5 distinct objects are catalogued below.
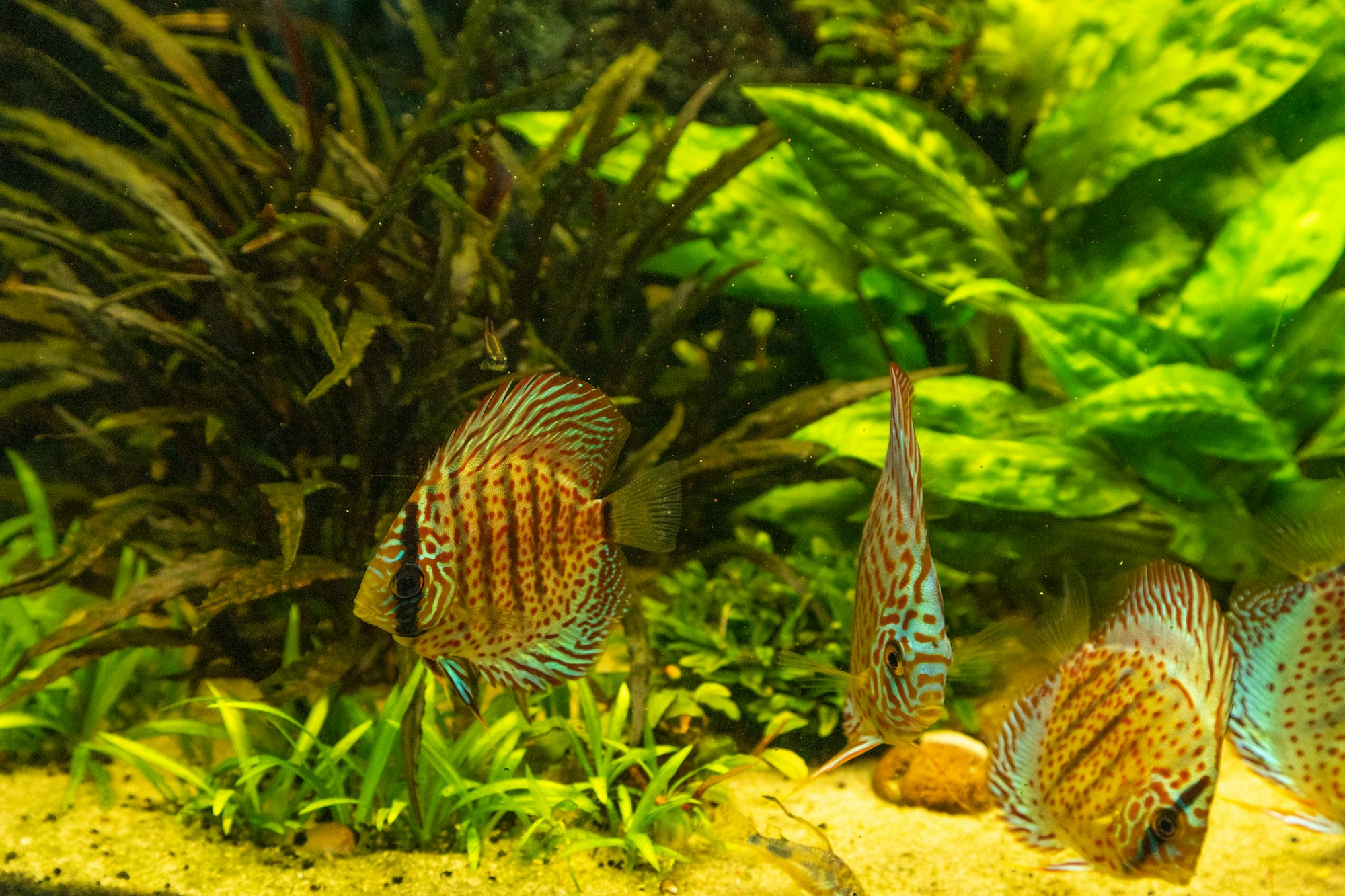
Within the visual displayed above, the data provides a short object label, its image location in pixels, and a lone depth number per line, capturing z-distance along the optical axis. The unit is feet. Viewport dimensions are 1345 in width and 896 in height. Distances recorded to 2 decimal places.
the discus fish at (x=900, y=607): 3.34
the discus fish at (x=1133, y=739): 3.44
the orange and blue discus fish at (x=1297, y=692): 3.56
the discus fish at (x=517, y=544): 3.48
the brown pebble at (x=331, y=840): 4.20
